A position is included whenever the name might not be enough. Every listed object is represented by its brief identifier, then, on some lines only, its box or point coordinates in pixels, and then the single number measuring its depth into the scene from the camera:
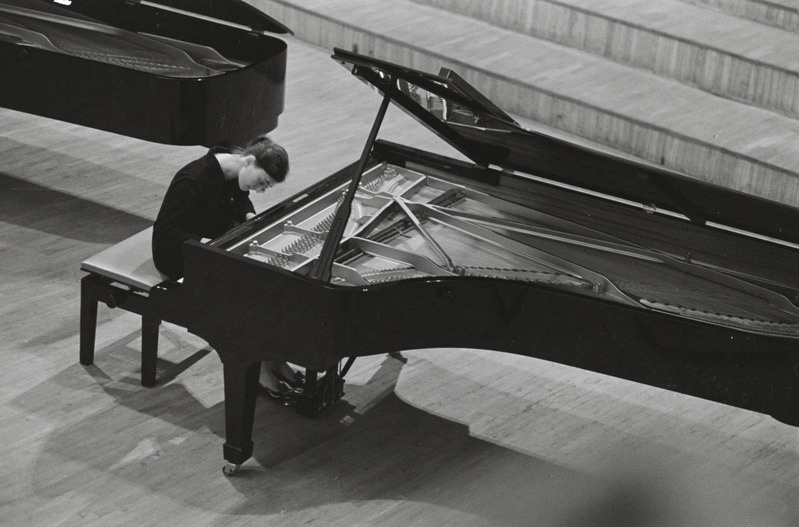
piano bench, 7.44
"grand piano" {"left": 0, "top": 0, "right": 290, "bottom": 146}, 9.02
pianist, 7.38
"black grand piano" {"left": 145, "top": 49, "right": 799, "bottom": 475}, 6.36
